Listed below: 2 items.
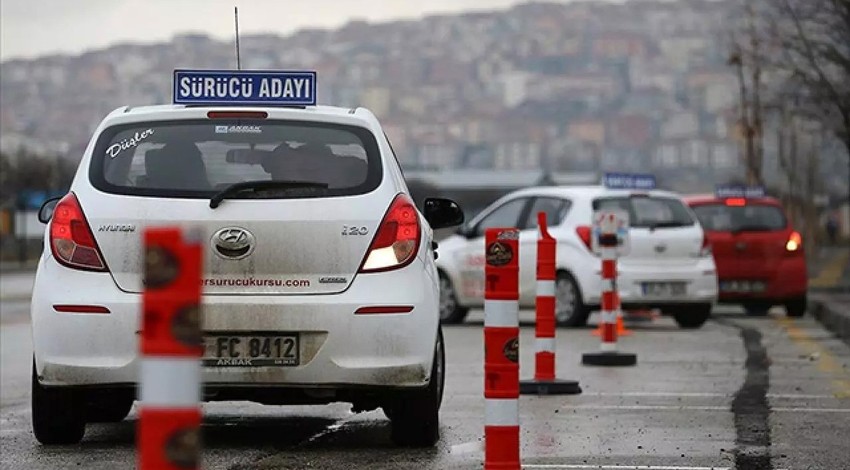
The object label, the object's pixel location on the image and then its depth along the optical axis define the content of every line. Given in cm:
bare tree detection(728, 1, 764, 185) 4762
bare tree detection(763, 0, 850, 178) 3400
